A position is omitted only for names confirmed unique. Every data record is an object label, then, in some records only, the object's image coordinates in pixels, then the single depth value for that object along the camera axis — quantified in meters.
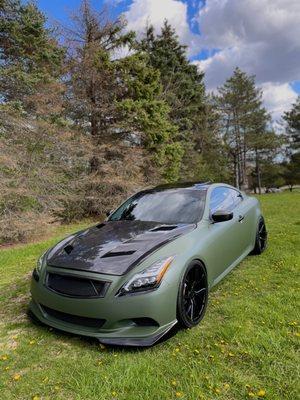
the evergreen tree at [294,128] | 38.66
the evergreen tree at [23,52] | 10.78
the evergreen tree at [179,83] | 23.04
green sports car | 2.91
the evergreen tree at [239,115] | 30.94
